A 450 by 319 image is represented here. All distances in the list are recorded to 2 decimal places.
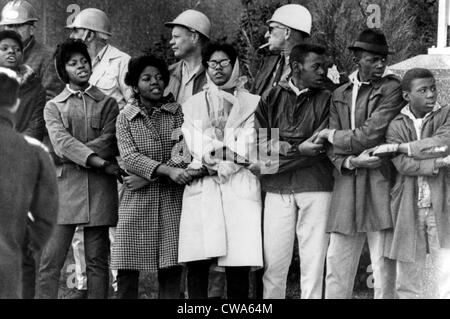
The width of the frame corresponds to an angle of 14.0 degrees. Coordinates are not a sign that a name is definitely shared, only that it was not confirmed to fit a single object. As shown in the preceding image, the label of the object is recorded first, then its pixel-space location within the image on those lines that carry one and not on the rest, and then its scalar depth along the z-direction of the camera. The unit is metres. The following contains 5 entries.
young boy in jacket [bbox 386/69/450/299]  10.21
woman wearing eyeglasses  10.63
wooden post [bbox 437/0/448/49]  11.24
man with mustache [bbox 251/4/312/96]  11.48
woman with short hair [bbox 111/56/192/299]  10.79
